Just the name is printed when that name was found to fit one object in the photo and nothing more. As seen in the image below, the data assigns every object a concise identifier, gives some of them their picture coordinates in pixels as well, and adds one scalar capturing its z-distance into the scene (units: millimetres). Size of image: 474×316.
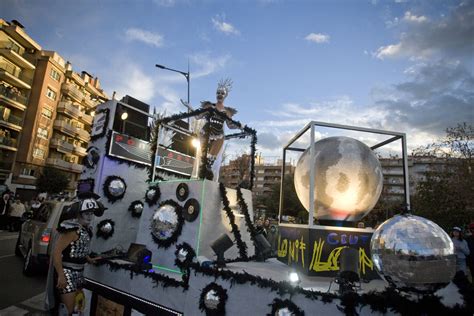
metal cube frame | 4574
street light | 15164
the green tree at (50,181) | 36781
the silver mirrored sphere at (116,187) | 8809
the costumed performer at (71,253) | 4066
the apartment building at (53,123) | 38625
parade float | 2791
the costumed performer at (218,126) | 7820
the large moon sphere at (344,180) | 4984
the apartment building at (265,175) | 110500
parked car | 7965
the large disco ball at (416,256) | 2607
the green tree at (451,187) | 18970
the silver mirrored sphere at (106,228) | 8484
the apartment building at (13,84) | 35688
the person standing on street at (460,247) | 8508
